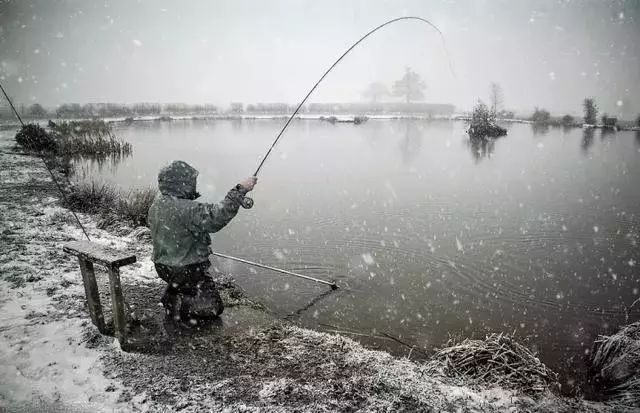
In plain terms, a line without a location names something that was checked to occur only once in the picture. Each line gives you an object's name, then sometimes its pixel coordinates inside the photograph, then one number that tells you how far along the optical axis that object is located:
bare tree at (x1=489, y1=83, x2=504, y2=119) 62.54
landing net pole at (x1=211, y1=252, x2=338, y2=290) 6.32
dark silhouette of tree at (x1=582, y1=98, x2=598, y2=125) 45.25
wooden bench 3.42
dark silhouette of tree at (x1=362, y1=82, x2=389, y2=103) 116.38
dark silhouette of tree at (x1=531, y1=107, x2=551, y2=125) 51.72
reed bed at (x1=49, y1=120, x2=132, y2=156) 18.75
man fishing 3.79
